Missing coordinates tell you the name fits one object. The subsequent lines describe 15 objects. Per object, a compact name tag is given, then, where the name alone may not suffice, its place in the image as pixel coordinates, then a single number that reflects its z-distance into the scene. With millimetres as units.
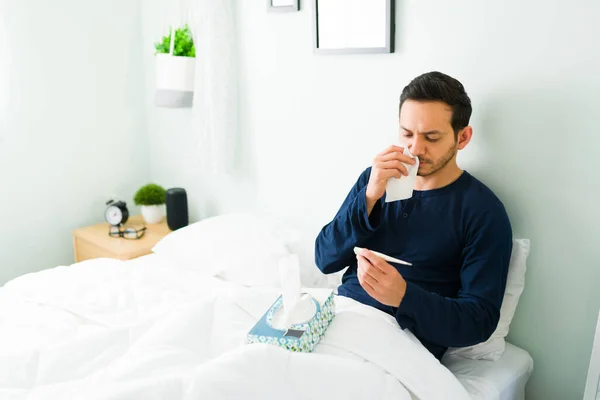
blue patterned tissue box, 1233
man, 1324
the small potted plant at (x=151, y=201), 2611
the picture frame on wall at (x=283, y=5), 1939
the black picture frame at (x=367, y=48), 1651
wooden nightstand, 2320
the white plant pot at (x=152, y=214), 2641
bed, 1122
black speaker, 2469
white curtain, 2172
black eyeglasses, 2494
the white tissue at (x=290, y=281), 1311
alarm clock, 2545
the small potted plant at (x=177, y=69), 2293
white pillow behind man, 1448
